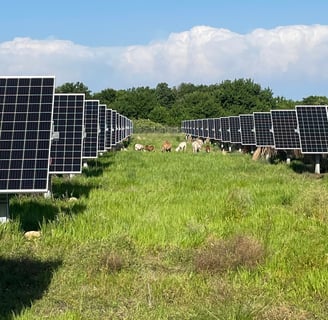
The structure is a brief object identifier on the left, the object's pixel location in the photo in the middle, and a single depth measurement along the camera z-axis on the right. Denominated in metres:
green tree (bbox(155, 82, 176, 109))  122.75
